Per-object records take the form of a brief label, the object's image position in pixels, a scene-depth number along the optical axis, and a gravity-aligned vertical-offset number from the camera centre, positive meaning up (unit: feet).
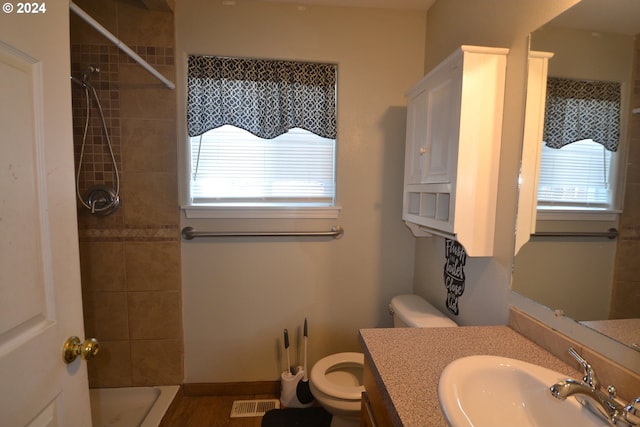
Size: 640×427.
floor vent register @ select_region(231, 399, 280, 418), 5.67 -4.44
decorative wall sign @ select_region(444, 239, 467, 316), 4.51 -1.31
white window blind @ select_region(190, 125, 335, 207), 5.80 +0.42
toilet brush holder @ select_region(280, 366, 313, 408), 5.78 -4.09
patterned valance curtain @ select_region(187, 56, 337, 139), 5.57 +1.86
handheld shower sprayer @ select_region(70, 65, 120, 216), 5.35 -0.09
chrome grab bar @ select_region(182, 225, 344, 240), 5.71 -0.89
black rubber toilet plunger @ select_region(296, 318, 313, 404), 5.74 -4.04
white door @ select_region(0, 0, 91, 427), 1.83 -0.28
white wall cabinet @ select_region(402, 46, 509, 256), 3.51 +0.67
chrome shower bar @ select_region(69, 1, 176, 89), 3.05 +1.89
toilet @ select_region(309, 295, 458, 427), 4.47 -3.19
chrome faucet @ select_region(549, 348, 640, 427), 1.85 -1.40
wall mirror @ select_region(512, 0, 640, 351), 2.31 -0.20
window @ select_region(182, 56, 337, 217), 5.57 +1.11
